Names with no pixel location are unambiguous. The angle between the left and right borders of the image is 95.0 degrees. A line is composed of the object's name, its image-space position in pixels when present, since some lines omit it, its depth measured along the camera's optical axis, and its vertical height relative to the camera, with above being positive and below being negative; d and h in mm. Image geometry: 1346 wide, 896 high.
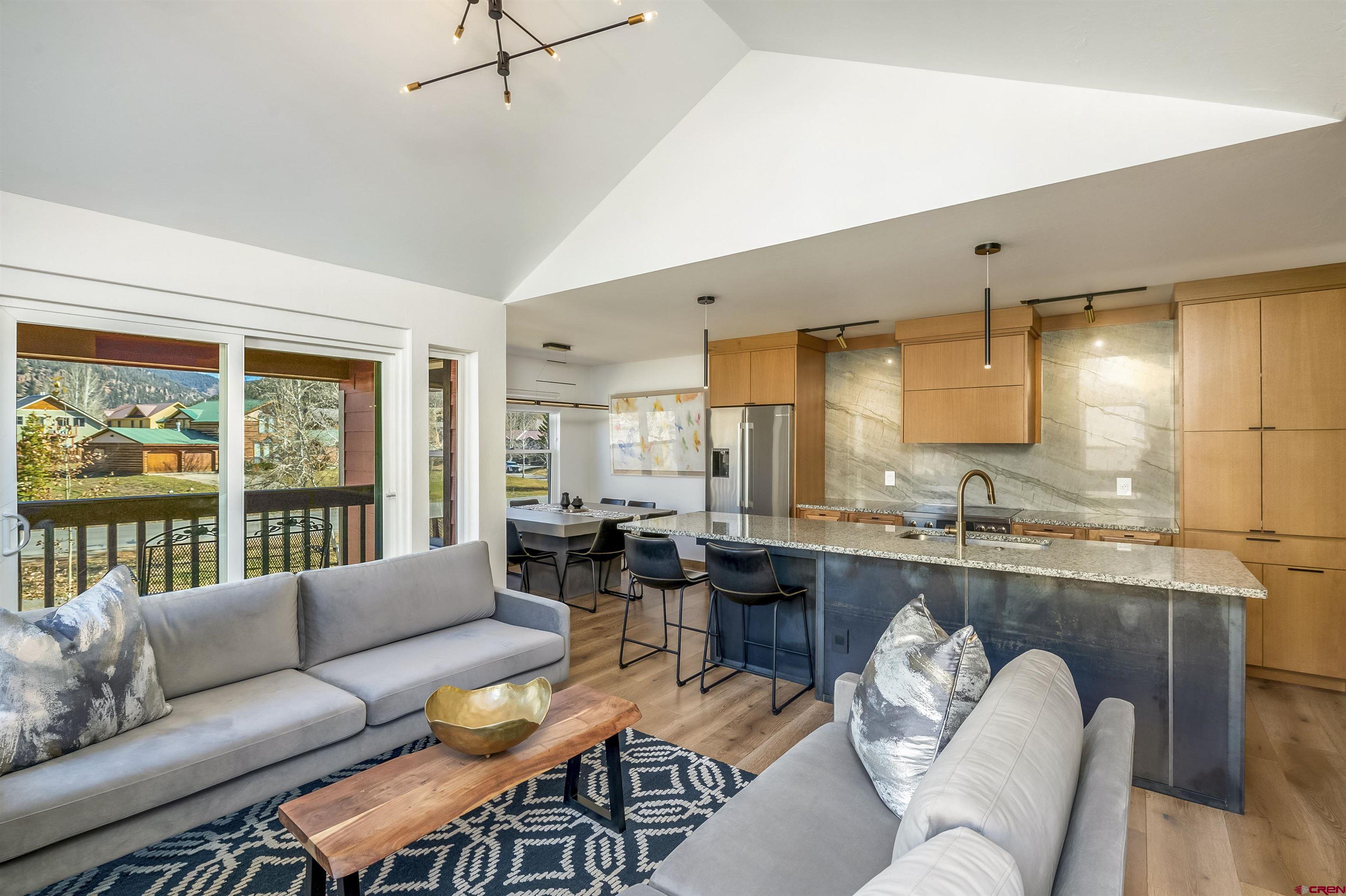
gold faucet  2615 -328
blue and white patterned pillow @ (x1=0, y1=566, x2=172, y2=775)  1862 -721
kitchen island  2287 -698
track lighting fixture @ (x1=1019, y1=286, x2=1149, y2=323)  4023 +1049
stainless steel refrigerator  5441 -60
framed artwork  6949 +241
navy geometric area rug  1899 -1323
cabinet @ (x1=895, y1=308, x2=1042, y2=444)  4578 +568
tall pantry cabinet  3465 +36
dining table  5367 -744
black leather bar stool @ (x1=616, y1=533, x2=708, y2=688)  3539 -651
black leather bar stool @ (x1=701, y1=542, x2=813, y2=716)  3156 -654
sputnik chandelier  2100 +1502
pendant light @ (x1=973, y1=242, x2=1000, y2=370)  3115 +1045
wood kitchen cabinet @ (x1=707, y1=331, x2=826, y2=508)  5457 +664
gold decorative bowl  1825 -844
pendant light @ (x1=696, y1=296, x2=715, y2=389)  4102 +1071
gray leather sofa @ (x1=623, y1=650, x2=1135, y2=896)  885 -631
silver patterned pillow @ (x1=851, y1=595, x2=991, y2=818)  1493 -620
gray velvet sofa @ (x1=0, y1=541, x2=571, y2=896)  1795 -948
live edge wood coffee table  1489 -927
